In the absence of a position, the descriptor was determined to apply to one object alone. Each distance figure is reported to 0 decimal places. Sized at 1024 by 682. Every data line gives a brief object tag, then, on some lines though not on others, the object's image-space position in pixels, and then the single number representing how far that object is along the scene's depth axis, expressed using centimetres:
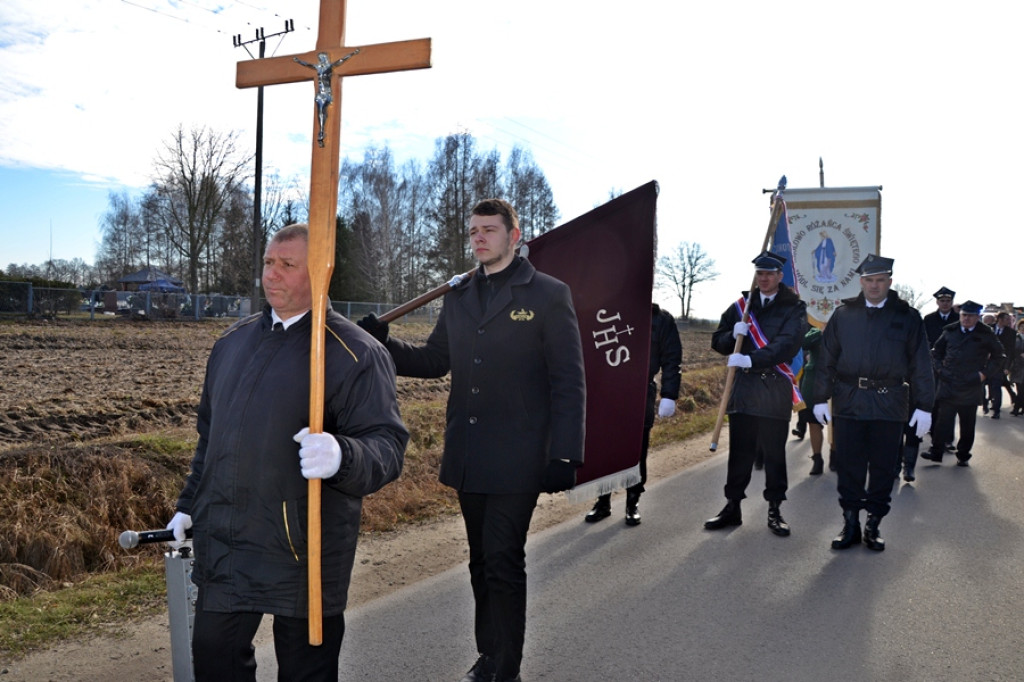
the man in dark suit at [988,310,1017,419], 1438
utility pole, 2612
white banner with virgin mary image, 1177
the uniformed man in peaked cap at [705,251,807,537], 638
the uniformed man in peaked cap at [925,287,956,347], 1091
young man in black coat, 353
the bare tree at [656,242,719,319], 7217
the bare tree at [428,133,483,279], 5144
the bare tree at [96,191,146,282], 7681
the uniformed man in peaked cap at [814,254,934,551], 608
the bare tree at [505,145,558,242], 5481
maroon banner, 511
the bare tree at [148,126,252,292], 4319
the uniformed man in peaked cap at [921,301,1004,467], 998
